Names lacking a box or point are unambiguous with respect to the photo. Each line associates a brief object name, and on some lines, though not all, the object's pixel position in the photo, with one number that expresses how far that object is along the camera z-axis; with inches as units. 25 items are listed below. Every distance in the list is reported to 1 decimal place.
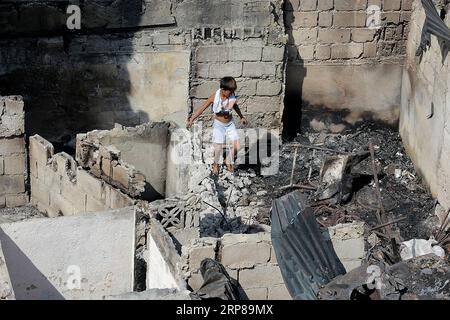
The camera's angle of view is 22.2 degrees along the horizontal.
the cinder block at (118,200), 421.7
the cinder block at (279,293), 377.7
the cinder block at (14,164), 496.7
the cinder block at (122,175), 436.8
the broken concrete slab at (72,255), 367.9
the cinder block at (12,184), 499.8
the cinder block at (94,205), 445.6
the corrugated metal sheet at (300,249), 359.6
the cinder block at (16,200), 504.4
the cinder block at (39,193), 488.4
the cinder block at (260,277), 374.6
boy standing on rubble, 513.0
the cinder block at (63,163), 466.3
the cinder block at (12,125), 486.3
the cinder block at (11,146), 492.0
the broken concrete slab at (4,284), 313.4
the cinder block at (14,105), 482.6
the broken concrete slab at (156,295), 323.9
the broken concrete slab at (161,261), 359.6
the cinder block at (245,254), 370.3
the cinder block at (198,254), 361.7
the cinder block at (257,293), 376.2
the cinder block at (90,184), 446.9
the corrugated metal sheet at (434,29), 498.9
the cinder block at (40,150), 479.8
